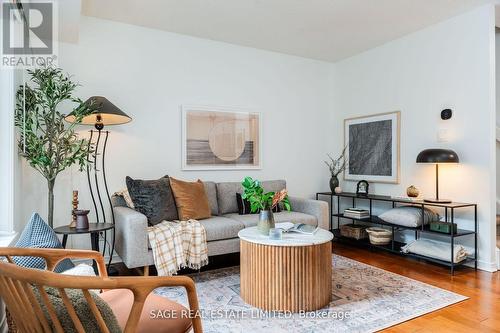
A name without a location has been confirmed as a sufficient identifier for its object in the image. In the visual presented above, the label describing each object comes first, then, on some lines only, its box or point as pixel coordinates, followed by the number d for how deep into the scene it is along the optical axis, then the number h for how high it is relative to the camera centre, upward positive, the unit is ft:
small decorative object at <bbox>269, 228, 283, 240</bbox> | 8.10 -1.64
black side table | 8.71 -1.69
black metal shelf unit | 10.86 -2.15
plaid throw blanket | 9.36 -2.29
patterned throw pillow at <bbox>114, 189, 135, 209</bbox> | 10.68 -0.97
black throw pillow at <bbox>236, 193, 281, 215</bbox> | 12.62 -1.48
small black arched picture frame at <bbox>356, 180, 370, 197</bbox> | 14.70 -0.92
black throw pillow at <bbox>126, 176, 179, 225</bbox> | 10.31 -1.03
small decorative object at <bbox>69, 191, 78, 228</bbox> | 9.65 -0.98
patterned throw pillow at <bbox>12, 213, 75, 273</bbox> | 5.79 -1.29
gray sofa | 9.21 -1.78
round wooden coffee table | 7.66 -2.49
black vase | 15.40 -0.72
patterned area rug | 7.13 -3.39
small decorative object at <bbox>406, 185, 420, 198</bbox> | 12.55 -0.92
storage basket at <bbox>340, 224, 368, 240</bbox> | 13.98 -2.73
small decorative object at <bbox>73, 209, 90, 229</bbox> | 8.98 -1.42
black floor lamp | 10.06 +0.93
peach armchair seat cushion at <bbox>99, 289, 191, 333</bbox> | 4.30 -1.99
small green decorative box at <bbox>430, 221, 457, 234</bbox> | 10.78 -1.98
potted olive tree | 9.03 +1.08
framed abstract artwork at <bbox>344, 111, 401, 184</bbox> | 13.99 +0.92
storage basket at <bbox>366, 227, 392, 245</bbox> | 13.05 -2.74
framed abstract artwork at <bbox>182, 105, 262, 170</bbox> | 13.24 +1.24
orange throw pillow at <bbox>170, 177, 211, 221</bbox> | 10.84 -1.11
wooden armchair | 2.92 -1.20
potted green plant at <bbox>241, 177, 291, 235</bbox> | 8.59 -0.91
